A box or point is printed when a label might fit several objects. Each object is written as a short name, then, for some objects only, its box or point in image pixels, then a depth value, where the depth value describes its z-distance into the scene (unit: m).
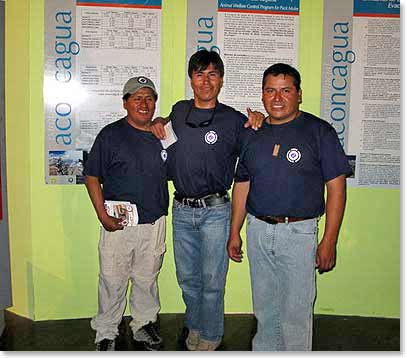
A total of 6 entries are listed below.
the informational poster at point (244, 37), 3.19
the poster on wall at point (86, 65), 3.11
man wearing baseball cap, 2.70
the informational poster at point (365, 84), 3.22
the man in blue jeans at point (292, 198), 2.32
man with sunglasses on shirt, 2.63
